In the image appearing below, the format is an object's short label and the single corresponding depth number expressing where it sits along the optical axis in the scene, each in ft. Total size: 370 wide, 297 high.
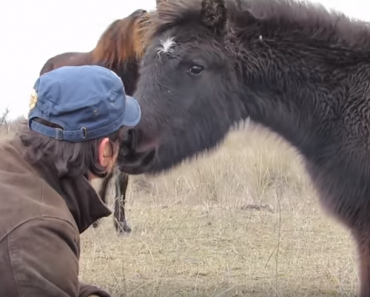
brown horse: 18.67
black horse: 11.63
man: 6.04
